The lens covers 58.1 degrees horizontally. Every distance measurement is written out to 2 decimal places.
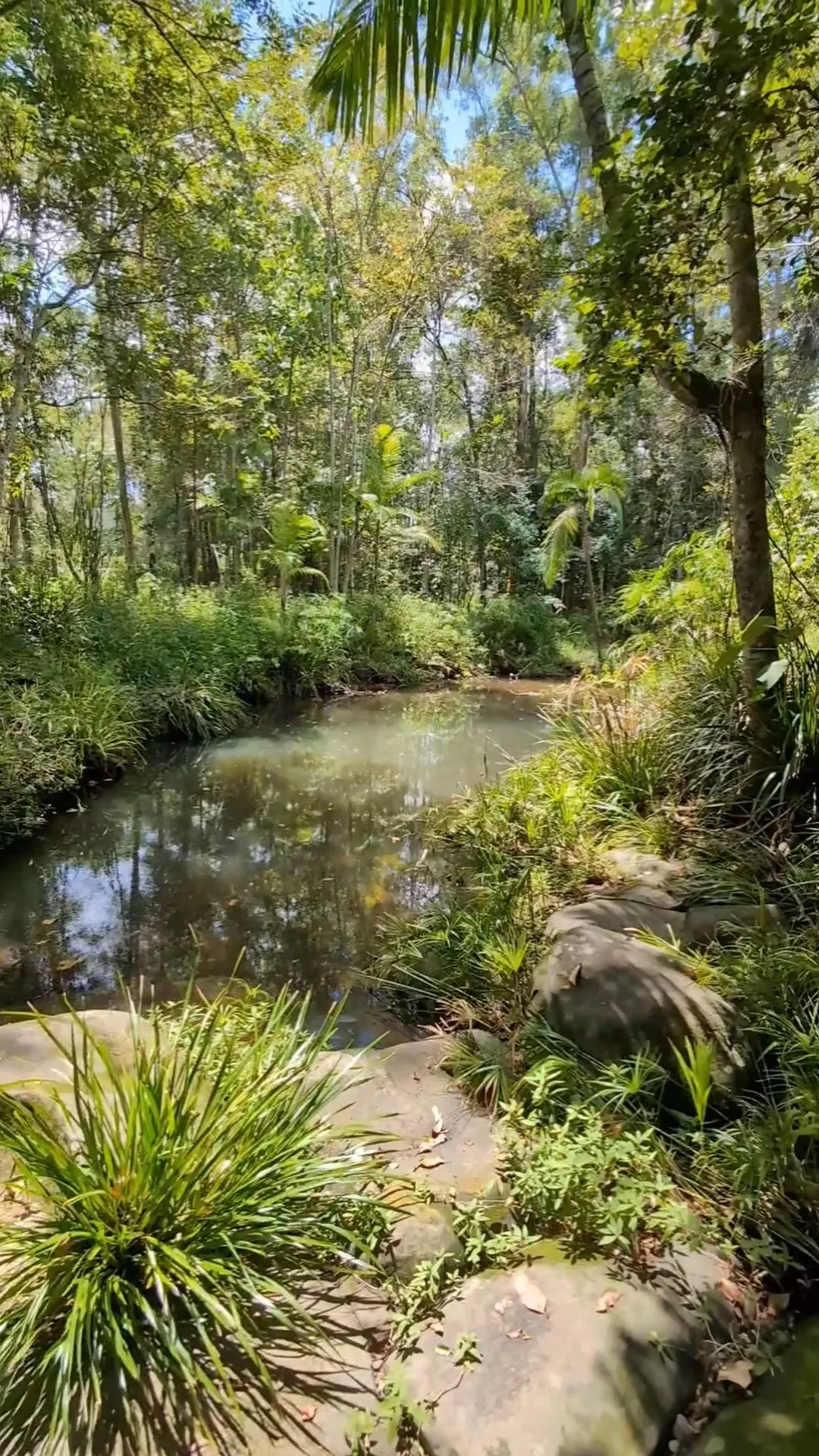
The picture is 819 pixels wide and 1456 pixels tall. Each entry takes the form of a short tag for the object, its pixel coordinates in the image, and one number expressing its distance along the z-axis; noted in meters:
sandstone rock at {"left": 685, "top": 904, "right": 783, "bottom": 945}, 2.90
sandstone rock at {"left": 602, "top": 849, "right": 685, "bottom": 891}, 3.42
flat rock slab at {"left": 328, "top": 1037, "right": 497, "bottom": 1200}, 2.26
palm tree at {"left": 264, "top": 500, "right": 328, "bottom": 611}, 11.70
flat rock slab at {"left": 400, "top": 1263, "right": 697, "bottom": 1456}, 1.50
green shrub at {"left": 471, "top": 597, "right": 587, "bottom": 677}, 14.55
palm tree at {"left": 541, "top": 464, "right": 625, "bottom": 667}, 8.02
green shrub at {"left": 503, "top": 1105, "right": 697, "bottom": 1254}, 1.93
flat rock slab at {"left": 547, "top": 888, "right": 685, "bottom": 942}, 3.02
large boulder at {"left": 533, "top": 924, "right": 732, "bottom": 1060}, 2.48
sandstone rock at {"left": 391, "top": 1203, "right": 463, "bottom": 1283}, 1.88
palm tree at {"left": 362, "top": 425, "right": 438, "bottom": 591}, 13.46
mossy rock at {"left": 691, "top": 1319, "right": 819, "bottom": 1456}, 1.55
